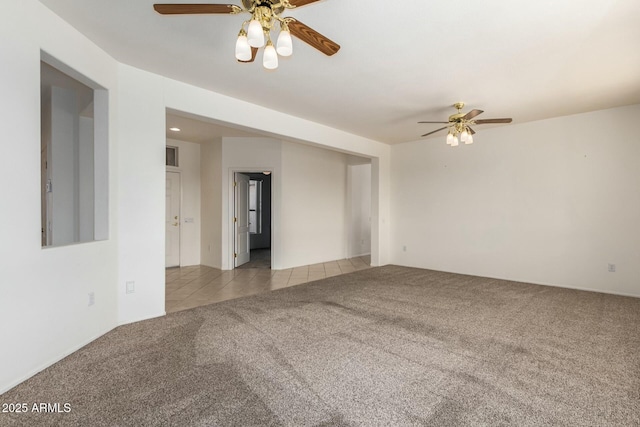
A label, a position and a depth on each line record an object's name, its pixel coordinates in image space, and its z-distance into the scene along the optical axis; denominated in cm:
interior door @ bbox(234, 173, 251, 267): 634
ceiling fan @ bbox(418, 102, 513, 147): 395
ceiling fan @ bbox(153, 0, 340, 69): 166
